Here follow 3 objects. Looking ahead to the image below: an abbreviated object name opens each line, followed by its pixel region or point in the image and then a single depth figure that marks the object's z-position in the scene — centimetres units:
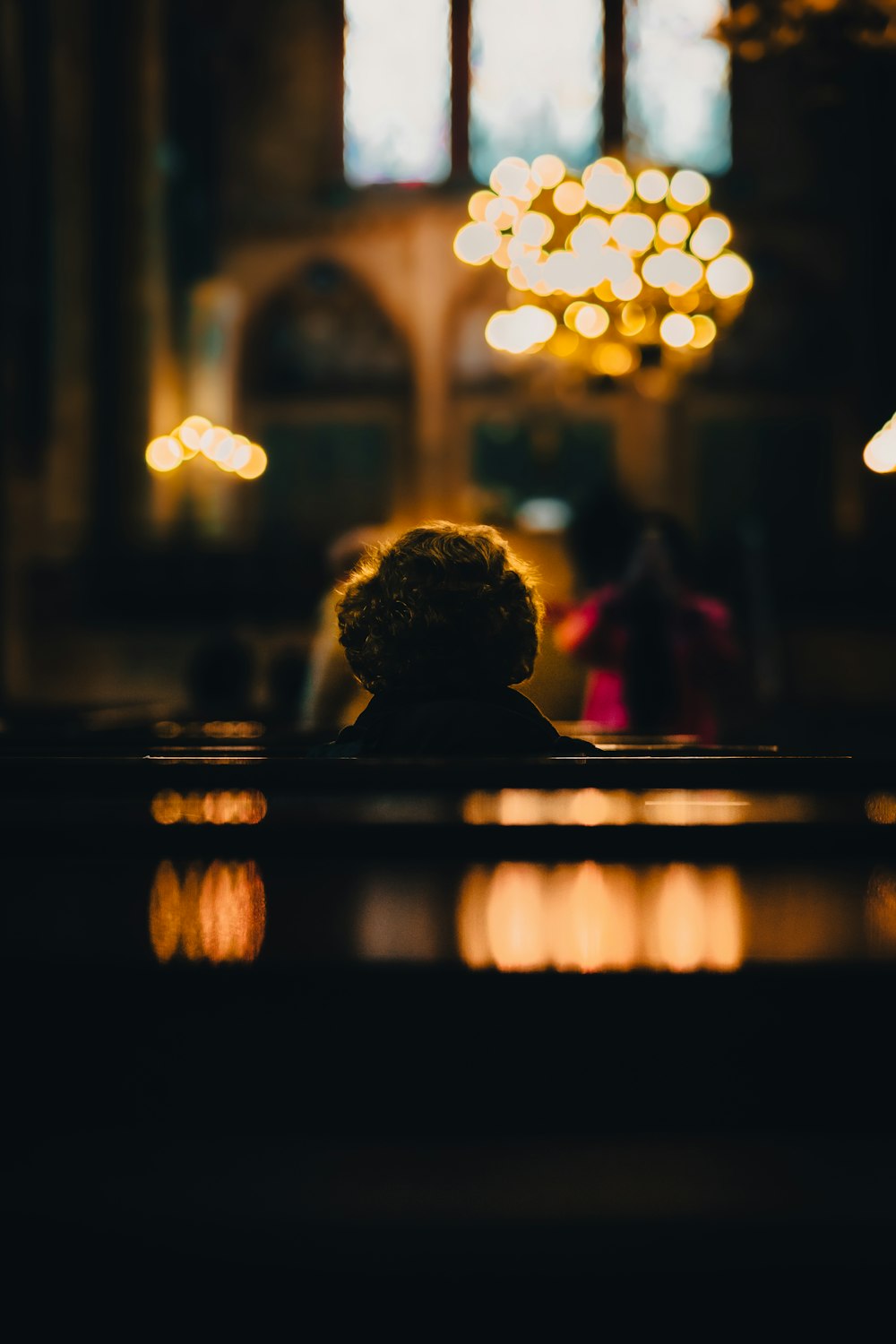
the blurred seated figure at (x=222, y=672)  948
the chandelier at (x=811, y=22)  620
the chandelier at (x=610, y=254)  784
